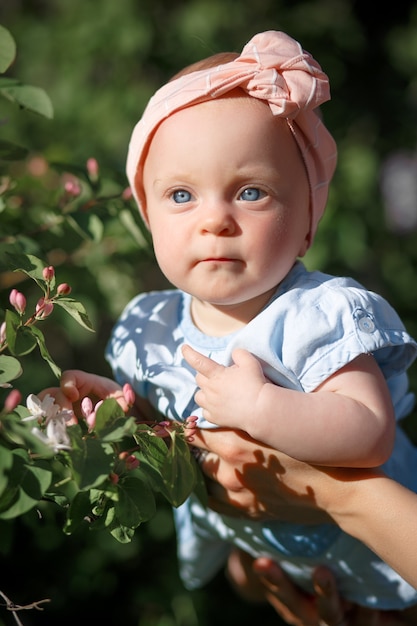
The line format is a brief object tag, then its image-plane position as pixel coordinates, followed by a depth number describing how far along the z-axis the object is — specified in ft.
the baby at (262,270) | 3.88
